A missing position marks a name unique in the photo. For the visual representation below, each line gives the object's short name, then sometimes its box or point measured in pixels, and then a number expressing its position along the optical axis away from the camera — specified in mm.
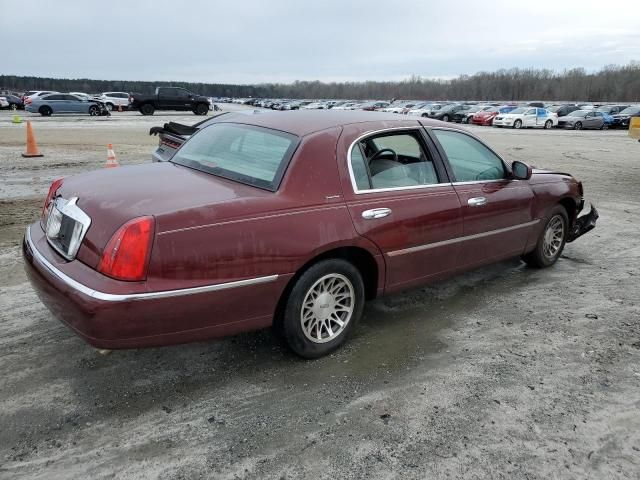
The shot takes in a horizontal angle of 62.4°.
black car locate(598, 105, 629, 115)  38375
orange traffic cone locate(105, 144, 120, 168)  10383
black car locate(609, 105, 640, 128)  35750
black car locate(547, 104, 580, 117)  41134
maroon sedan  2795
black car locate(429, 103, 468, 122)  41509
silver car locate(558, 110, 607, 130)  34500
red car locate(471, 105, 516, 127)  37356
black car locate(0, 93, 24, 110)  44062
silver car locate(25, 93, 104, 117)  33575
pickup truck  35406
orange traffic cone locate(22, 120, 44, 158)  13031
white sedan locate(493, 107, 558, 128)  34312
